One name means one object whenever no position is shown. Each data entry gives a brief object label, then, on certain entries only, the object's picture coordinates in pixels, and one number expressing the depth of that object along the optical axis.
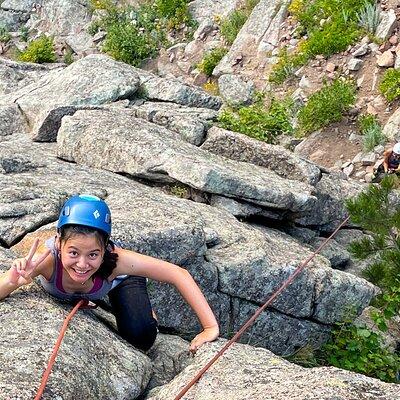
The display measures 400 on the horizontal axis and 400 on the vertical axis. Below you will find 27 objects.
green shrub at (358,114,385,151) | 14.70
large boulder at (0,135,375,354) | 6.05
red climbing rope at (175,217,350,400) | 3.52
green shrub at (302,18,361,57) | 17.50
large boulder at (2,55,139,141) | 11.46
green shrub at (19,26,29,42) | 26.52
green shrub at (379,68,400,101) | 15.59
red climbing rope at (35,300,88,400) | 3.28
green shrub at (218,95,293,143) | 11.13
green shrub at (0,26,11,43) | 26.23
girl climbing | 4.10
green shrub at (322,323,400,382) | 6.86
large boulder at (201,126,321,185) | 9.72
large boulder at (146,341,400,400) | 3.41
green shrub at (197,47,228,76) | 20.50
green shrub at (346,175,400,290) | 7.32
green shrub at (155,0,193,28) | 23.30
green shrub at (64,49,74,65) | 23.75
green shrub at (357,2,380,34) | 17.42
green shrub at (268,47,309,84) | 18.05
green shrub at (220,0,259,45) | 21.27
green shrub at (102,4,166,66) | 22.39
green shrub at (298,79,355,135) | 15.88
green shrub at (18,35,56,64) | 22.89
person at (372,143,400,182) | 13.12
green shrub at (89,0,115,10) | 25.03
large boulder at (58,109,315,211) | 8.17
